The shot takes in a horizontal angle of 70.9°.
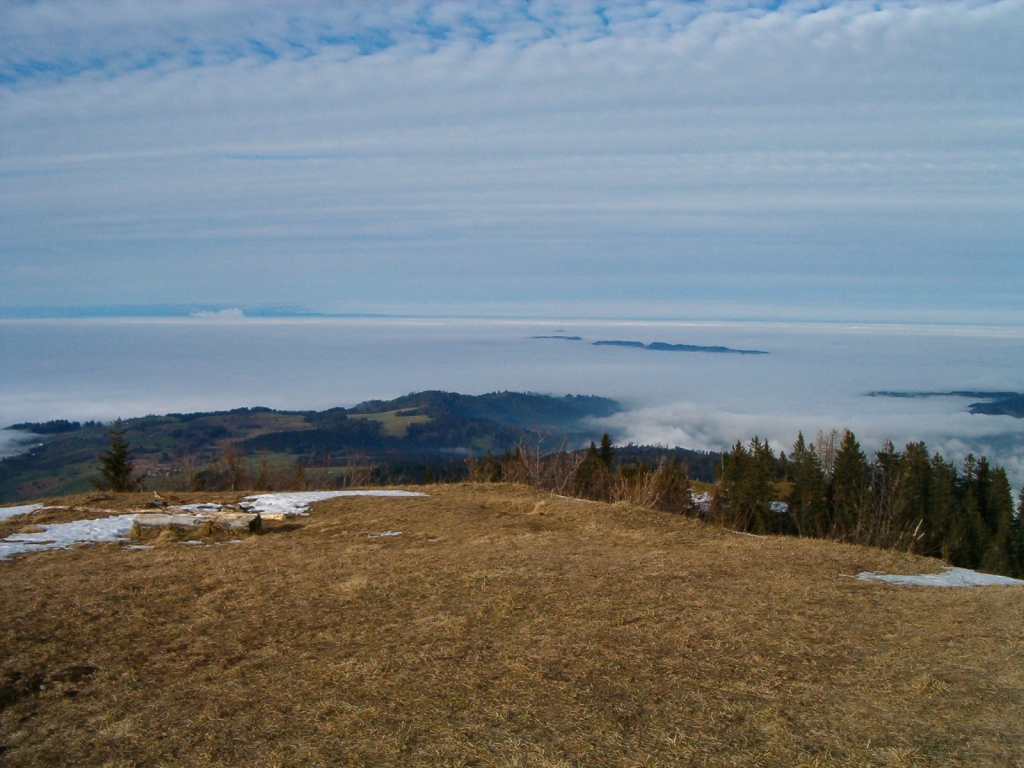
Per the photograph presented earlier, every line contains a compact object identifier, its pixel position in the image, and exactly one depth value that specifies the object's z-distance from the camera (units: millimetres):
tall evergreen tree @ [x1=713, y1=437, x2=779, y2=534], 49219
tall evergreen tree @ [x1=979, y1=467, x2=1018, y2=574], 44531
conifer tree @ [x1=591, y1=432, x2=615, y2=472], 45359
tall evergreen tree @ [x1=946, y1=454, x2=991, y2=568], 47656
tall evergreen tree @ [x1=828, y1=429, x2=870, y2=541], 50281
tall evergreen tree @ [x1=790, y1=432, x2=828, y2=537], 52000
